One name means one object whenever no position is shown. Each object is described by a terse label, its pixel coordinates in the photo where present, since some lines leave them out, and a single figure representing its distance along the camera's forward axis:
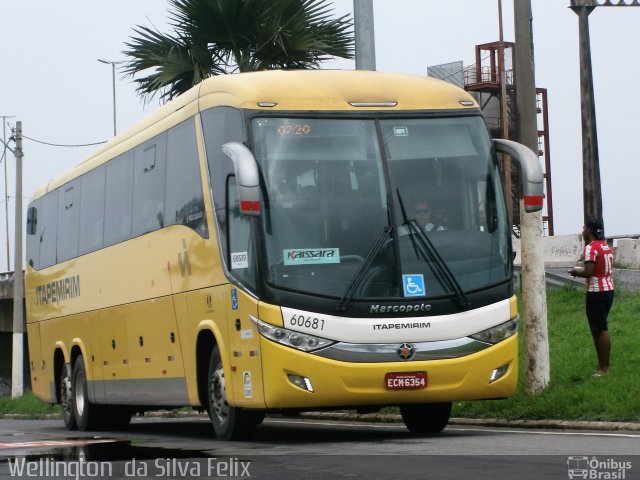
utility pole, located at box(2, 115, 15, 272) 88.81
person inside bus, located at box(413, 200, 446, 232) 13.69
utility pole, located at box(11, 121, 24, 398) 40.72
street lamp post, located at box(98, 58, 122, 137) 72.74
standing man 16.42
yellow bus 13.27
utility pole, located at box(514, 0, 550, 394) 16.56
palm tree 24.61
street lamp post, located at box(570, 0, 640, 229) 26.22
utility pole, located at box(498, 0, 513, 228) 56.48
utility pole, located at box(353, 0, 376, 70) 19.11
